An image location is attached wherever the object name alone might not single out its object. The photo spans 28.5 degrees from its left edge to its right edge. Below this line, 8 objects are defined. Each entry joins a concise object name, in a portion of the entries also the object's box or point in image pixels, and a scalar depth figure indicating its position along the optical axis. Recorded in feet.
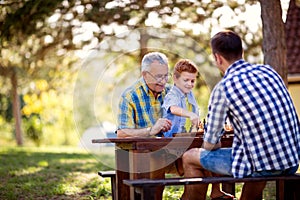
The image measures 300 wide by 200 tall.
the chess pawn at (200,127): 17.78
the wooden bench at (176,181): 13.73
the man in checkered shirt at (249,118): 13.80
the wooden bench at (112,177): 18.34
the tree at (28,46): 32.32
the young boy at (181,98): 17.20
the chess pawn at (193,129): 17.36
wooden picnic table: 15.40
